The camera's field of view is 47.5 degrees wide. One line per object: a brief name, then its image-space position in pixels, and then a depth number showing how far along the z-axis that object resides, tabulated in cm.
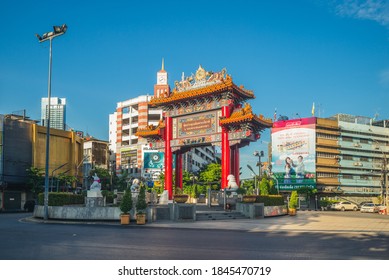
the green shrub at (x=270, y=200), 3431
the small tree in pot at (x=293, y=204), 3809
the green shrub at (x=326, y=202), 7893
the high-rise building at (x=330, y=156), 9662
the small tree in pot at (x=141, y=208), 2650
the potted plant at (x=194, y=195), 4622
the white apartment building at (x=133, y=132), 9116
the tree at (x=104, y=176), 7538
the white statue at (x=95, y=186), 3088
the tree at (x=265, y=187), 3697
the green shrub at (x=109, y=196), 3638
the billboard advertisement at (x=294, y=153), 9644
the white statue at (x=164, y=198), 4382
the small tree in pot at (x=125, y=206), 2666
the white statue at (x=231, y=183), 3913
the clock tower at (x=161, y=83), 10169
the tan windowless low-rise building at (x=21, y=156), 5784
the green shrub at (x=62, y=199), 3100
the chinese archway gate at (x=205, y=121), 4150
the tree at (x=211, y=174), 7312
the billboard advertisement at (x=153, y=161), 8545
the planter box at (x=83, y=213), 2823
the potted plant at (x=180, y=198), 3634
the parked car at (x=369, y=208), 5103
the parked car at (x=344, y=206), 6106
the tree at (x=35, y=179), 5792
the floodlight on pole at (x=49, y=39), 2964
